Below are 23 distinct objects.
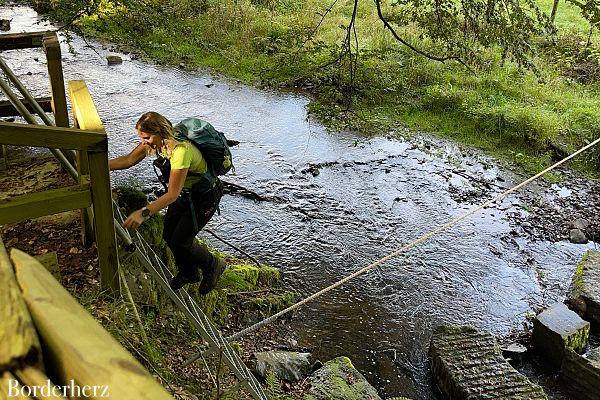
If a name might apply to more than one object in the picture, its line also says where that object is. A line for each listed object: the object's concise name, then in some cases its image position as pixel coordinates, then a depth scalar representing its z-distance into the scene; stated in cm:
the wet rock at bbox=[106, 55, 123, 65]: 1433
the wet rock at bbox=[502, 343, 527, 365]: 619
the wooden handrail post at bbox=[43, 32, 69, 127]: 435
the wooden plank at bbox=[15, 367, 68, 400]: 88
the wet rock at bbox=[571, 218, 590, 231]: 902
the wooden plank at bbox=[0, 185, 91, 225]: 268
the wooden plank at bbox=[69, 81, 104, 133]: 312
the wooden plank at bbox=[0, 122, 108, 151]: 246
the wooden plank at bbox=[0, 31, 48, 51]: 514
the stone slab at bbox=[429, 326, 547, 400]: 519
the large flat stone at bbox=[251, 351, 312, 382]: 496
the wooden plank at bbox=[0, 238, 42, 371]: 90
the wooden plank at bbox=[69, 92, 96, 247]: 331
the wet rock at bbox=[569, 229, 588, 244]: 873
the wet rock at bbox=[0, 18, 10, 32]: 1508
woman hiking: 352
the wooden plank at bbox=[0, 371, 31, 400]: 89
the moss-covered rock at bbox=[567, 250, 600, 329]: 691
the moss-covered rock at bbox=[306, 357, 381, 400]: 482
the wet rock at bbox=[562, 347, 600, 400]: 550
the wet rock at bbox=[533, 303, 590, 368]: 605
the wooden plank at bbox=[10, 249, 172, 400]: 84
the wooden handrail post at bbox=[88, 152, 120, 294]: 287
